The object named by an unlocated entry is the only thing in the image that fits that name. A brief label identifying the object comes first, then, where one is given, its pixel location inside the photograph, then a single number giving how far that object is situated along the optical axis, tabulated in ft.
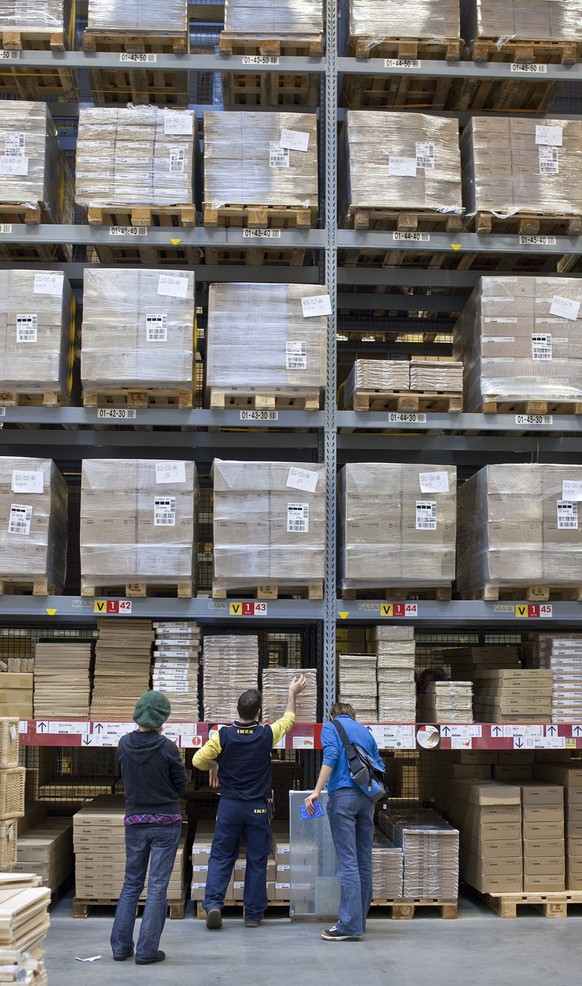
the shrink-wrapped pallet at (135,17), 28.66
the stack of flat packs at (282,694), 26.37
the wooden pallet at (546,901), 26.32
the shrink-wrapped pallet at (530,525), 26.71
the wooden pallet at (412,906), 26.18
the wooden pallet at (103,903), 25.85
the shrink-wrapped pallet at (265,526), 26.50
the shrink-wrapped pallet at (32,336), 27.04
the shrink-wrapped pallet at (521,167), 28.63
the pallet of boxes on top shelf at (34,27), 28.55
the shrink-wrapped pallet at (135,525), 26.40
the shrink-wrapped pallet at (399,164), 28.22
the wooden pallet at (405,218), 28.50
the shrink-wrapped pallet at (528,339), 27.89
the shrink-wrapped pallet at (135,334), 27.02
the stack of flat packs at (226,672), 26.66
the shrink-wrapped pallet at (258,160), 28.09
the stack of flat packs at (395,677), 26.68
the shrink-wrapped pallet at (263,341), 27.32
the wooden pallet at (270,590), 26.84
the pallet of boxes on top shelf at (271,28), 28.86
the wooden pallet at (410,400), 27.76
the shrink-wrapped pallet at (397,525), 26.66
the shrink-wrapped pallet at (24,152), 27.86
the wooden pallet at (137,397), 27.53
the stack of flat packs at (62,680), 26.68
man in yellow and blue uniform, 24.13
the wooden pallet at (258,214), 28.09
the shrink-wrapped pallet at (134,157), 28.02
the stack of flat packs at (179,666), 26.66
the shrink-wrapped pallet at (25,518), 26.37
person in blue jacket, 23.22
